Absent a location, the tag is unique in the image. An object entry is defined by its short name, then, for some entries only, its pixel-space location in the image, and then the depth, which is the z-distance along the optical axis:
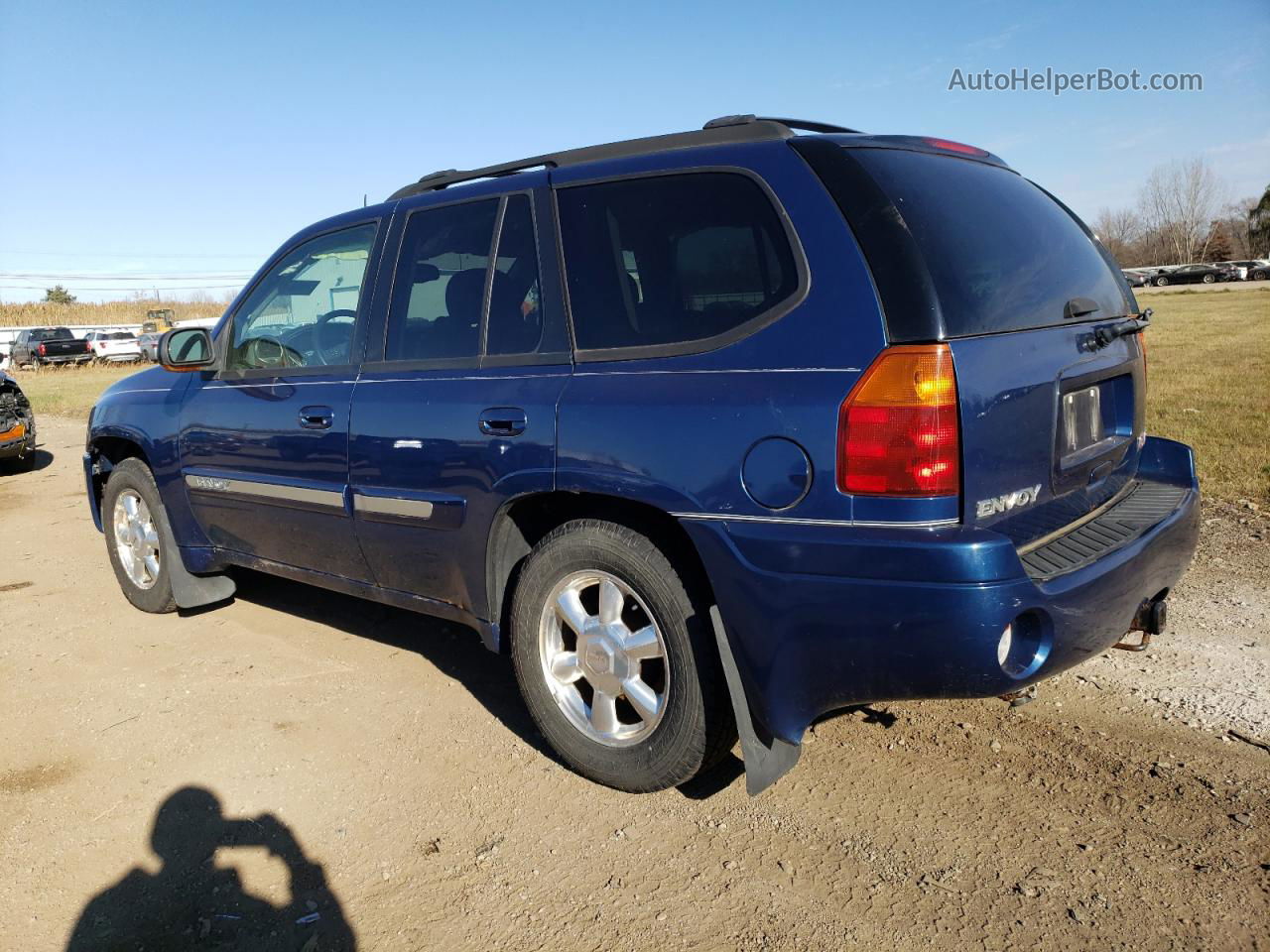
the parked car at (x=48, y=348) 31.70
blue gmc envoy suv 2.44
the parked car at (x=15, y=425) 10.52
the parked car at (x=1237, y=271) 56.81
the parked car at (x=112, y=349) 33.66
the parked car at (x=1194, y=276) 56.59
